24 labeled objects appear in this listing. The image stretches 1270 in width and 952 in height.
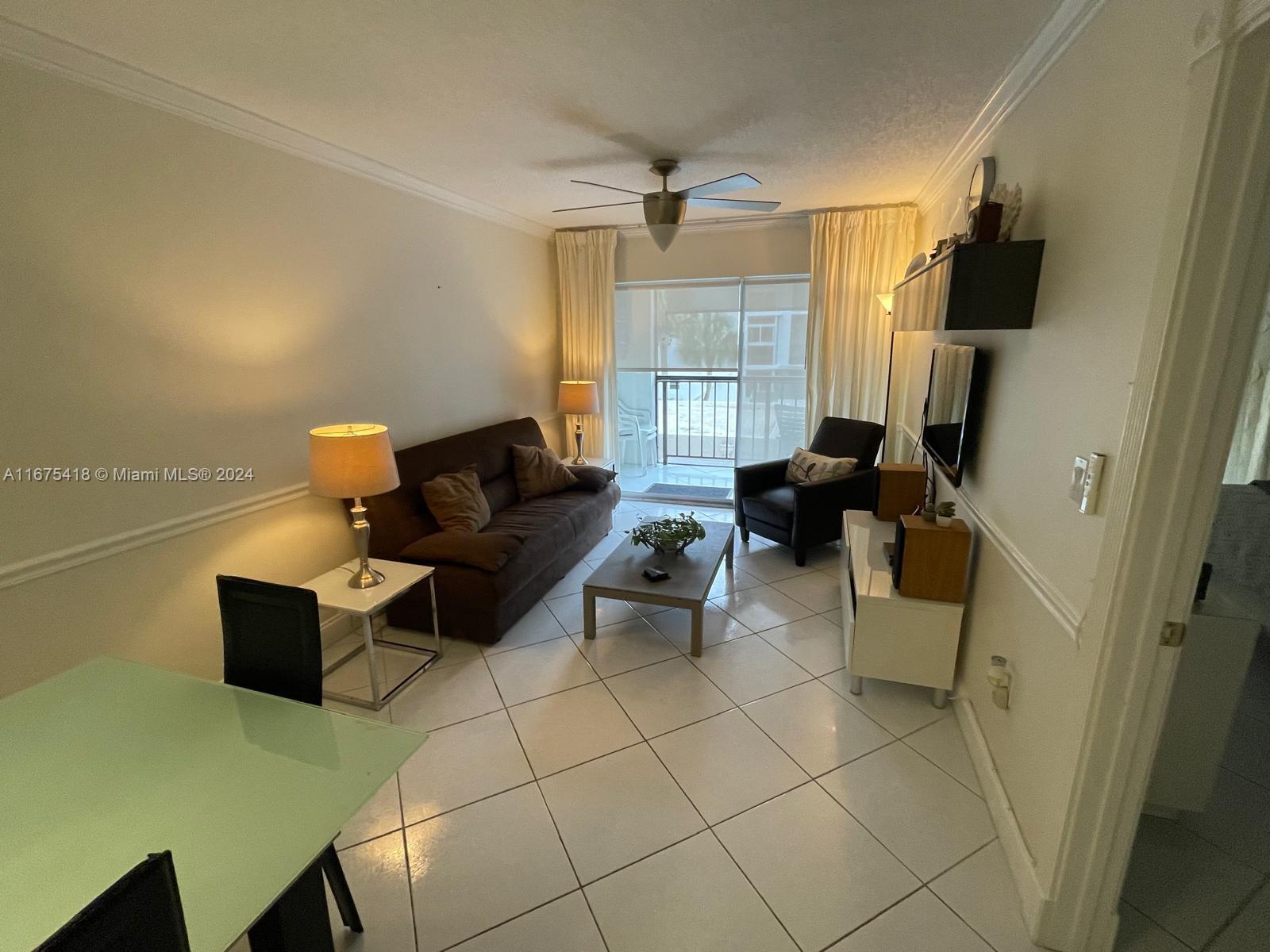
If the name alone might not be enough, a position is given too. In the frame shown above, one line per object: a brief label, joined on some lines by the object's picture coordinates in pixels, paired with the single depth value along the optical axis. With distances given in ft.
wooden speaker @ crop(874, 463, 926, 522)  9.78
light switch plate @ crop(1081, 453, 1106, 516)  4.28
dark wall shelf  5.71
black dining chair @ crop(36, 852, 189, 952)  1.88
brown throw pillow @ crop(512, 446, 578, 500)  13.28
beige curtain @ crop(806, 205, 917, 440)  13.89
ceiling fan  9.37
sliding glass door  16.01
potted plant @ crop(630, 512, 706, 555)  9.98
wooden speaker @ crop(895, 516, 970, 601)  7.06
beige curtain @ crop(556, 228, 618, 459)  16.30
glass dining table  2.88
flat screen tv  7.28
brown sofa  9.19
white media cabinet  7.34
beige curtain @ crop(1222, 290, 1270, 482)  9.06
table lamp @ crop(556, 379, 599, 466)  15.85
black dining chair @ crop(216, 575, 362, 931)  4.71
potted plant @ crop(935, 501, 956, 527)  7.13
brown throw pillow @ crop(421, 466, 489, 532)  10.39
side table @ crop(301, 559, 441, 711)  7.61
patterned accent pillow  12.76
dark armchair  12.10
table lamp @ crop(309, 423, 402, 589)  7.64
